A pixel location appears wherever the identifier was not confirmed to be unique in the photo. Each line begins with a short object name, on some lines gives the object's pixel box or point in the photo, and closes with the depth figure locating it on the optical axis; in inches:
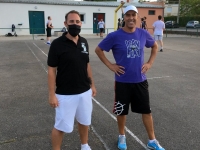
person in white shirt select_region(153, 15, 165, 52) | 509.9
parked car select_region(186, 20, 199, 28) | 1670.0
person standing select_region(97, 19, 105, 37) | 895.8
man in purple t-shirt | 111.6
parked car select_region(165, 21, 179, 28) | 1823.3
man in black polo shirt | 95.3
